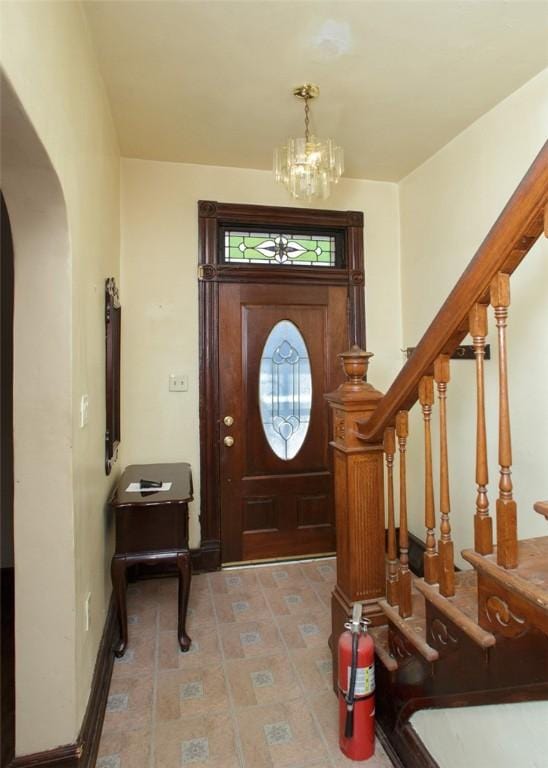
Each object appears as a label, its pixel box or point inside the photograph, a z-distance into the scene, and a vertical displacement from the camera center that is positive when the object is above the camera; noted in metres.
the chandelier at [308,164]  2.27 +1.16
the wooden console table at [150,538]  2.24 -0.77
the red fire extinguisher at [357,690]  1.57 -1.08
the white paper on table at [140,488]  2.40 -0.54
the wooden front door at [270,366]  3.18 +0.17
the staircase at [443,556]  1.07 -0.49
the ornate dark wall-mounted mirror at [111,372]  2.31 +0.10
